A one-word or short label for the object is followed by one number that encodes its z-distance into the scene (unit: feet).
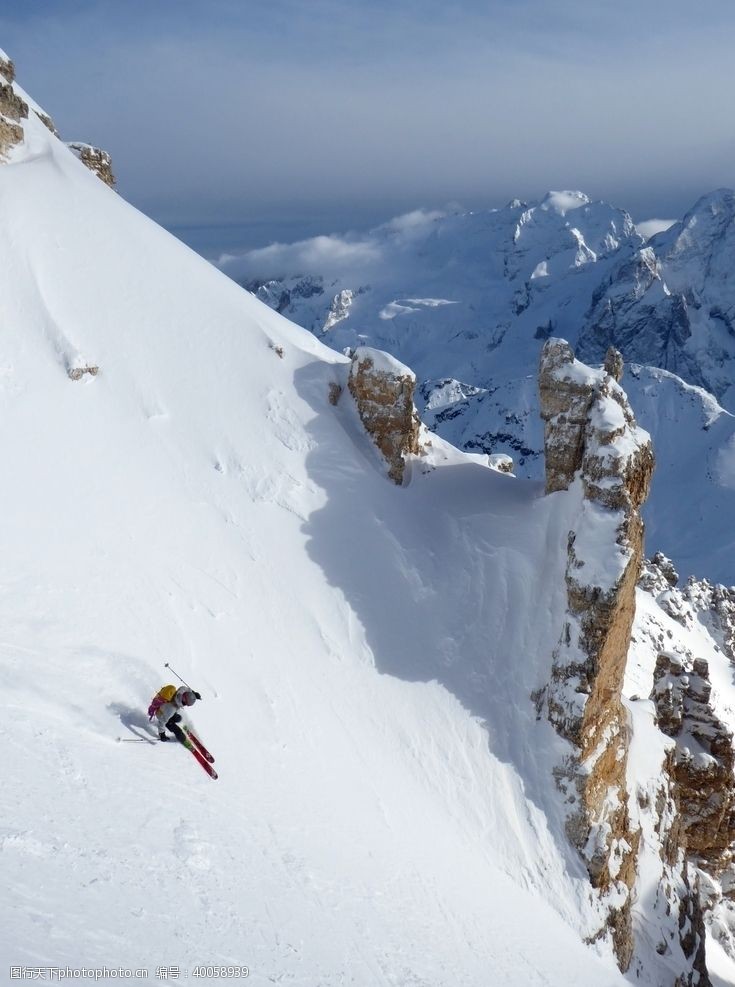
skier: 62.75
